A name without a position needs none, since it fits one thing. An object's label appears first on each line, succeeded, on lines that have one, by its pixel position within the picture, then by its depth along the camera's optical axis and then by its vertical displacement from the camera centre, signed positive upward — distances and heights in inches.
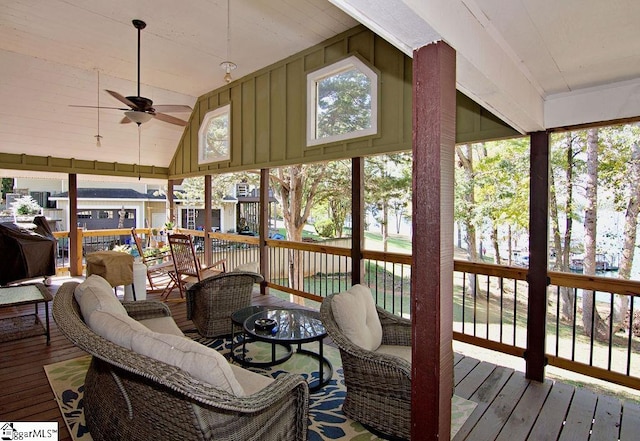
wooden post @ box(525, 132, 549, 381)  119.2 -13.0
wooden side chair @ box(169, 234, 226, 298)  208.1 -28.1
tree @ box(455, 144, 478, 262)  341.7 +24.7
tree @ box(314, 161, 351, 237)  392.2 +35.6
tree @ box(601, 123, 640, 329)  266.2 +31.3
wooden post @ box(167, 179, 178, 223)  348.1 +12.1
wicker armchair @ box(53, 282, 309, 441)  55.3 -34.9
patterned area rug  90.7 -57.4
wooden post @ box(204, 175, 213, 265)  296.0 -3.7
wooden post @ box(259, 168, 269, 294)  238.5 -6.4
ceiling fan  166.9 +54.9
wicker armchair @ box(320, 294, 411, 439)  84.3 -44.2
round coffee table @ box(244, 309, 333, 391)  107.7 -38.8
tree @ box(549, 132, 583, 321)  300.0 +20.8
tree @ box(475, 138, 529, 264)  296.5 +27.7
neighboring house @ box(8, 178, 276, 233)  568.7 +16.0
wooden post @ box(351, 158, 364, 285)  178.5 -1.6
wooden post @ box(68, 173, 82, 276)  287.7 -22.5
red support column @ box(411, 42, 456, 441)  54.4 -2.9
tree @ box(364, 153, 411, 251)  379.2 +42.1
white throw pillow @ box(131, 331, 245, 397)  58.9 -25.1
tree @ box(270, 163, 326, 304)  375.9 +26.6
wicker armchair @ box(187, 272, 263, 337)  147.3 -37.7
